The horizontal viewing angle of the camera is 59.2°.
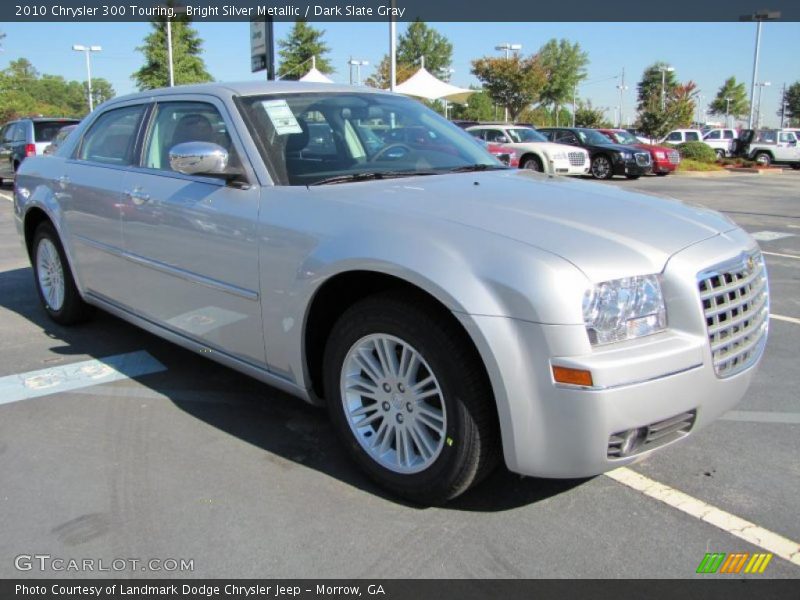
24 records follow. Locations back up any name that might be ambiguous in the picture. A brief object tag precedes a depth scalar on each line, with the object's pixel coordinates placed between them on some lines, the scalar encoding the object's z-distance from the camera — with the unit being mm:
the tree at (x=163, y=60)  41125
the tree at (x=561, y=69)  65562
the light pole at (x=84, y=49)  41812
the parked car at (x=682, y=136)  36531
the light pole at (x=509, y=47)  44781
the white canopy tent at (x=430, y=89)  24922
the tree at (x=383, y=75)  51025
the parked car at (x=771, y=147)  31203
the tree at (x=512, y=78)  49000
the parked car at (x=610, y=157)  21047
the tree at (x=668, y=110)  41844
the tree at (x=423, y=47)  66562
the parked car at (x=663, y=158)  23469
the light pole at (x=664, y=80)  44488
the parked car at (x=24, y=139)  15344
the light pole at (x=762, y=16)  34031
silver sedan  2301
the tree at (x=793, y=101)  83812
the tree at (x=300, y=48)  53094
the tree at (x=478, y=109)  56688
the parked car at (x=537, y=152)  18656
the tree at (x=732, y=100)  94250
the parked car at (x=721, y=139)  37531
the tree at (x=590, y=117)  56969
